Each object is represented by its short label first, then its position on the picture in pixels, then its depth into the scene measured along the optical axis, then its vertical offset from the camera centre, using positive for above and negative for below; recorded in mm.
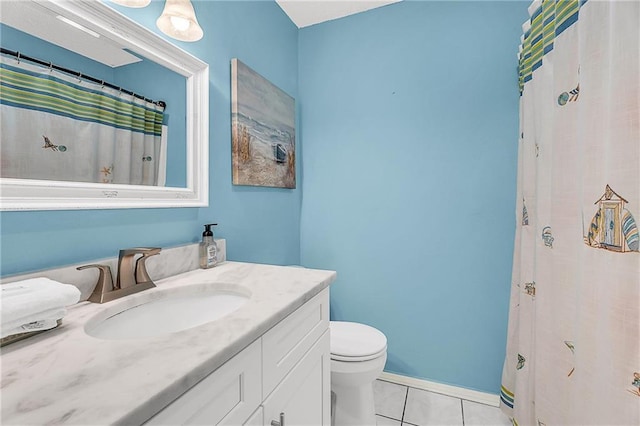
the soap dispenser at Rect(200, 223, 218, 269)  1191 -187
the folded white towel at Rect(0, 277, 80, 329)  556 -195
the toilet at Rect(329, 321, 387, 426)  1348 -769
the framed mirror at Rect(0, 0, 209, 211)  737 +293
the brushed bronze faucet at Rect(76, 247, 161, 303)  833 -226
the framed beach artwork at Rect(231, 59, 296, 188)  1467 +409
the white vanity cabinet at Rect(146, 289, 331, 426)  541 -418
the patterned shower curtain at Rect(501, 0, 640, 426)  706 -28
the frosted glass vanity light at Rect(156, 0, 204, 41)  1006 +635
